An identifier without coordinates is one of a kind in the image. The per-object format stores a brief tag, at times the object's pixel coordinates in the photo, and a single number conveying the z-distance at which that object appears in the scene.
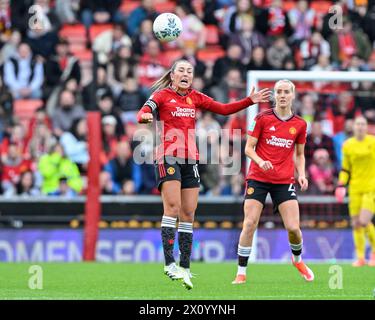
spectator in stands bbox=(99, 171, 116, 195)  19.94
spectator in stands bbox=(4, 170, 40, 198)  19.77
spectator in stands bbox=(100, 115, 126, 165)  20.28
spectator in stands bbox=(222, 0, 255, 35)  23.28
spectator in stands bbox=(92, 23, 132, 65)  22.56
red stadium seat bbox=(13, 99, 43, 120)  21.55
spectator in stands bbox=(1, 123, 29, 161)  19.75
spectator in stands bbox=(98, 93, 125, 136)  20.42
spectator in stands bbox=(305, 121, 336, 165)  20.33
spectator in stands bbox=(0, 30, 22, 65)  22.53
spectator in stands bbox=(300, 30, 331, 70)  22.80
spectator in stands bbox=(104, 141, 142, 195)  20.00
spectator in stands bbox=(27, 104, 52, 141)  19.72
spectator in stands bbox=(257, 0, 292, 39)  23.19
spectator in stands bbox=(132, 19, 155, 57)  22.59
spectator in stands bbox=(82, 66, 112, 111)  19.81
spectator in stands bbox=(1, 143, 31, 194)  19.80
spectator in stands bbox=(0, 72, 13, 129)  20.72
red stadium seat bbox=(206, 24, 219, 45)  23.61
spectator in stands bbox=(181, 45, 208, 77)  21.95
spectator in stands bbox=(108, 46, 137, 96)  21.31
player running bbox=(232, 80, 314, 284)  13.03
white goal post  19.02
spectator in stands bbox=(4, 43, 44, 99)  21.72
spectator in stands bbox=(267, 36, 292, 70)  22.34
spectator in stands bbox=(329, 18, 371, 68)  22.95
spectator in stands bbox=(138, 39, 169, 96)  21.75
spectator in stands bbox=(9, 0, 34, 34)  23.23
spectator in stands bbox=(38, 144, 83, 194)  19.66
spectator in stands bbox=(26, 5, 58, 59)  22.44
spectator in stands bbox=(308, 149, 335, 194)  20.41
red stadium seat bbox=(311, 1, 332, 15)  24.29
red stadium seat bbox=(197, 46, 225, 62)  23.16
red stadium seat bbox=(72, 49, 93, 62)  23.16
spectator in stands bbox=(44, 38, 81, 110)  21.22
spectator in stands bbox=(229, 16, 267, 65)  22.69
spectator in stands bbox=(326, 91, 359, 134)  20.69
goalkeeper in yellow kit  17.55
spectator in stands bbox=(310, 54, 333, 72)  22.23
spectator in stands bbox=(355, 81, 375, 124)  20.70
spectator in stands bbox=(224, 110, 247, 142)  20.11
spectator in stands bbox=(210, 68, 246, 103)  20.53
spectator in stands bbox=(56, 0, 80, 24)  23.66
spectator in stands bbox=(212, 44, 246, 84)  22.05
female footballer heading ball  11.95
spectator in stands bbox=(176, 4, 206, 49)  23.20
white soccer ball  12.53
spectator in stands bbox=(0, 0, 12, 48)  23.20
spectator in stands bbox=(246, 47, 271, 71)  22.08
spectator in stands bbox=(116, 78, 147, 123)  20.84
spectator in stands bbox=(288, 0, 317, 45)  23.50
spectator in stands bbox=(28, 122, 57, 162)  19.73
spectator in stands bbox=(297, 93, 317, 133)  20.78
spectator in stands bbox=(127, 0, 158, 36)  23.47
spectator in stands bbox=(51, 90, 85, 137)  20.58
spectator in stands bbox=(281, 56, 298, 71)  22.09
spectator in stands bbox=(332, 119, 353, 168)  20.34
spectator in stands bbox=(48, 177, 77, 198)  19.81
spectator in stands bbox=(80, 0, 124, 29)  23.67
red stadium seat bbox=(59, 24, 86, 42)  23.61
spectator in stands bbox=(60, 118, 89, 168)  20.03
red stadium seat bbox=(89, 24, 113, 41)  23.48
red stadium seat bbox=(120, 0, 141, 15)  24.05
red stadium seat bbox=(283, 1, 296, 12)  24.50
